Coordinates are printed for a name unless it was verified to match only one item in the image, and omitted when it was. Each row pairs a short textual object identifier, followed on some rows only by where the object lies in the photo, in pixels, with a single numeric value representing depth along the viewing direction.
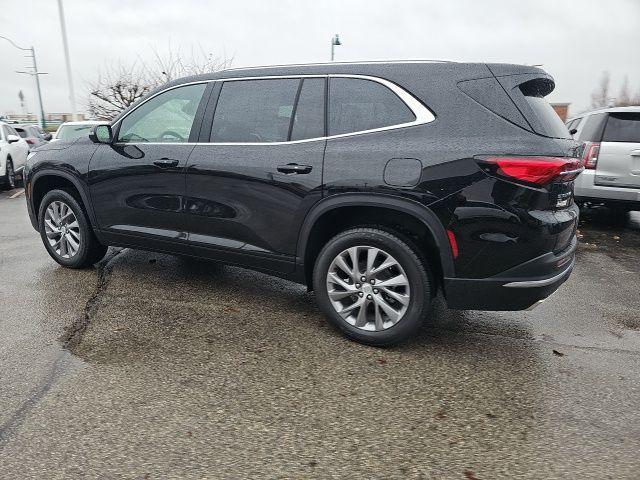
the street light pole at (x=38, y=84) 39.62
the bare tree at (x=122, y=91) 21.20
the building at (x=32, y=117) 68.06
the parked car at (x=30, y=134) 15.13
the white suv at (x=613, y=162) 6.42
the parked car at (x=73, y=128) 11.02
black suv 2.87
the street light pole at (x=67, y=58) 24.50
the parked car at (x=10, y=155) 11.17
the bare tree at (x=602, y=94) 76.95
